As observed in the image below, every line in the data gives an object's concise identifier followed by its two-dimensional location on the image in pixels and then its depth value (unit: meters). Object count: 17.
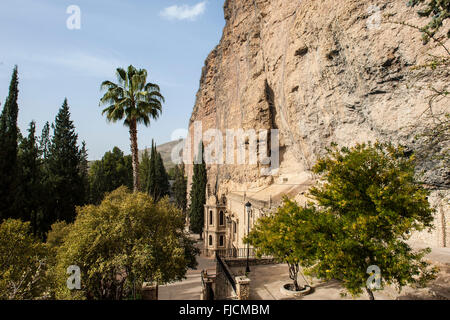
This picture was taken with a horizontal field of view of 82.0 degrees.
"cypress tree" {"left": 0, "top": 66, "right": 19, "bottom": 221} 19.42
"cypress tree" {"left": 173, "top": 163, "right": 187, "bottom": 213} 59.89
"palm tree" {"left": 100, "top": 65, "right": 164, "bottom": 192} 15.67
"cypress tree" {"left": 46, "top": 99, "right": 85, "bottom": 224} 25.38
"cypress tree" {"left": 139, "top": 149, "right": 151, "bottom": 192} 55.40
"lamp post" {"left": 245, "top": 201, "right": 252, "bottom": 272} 13.89
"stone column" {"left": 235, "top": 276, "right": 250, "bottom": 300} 10.26
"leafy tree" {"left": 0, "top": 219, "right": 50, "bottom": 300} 8.91
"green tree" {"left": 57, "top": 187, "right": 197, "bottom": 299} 10.00
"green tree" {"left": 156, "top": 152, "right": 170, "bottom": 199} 55.04
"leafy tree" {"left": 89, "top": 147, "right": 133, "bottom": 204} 44.30
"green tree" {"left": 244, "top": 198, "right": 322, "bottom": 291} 8.10
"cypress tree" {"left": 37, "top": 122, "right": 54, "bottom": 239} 22.62
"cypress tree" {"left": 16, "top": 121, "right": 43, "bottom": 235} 21.94
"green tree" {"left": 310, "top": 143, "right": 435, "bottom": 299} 6.83
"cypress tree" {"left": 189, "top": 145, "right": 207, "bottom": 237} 41.19
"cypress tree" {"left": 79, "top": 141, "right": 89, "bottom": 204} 55.97
